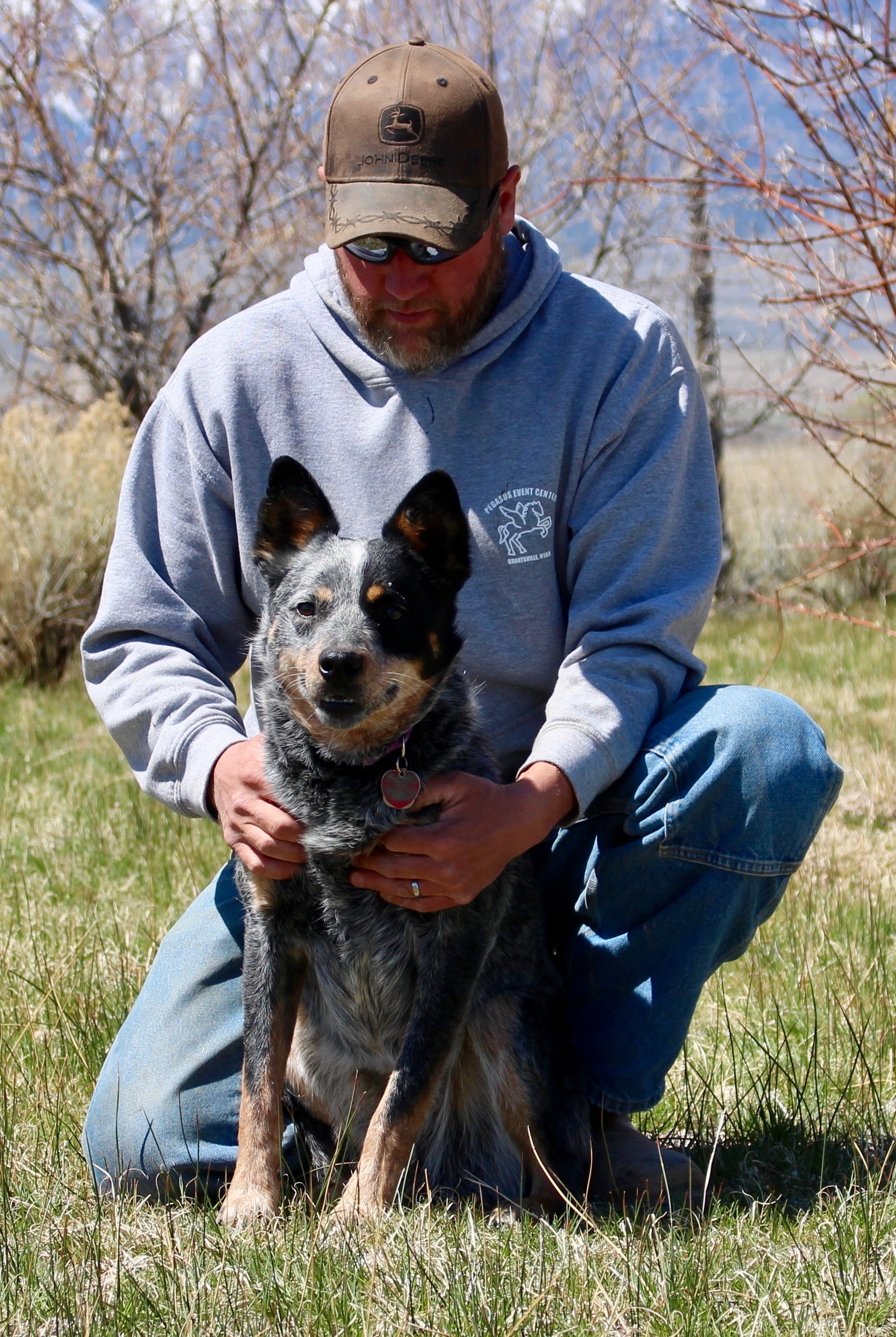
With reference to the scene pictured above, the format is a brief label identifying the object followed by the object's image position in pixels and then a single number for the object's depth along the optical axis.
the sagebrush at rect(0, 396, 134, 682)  7.02
